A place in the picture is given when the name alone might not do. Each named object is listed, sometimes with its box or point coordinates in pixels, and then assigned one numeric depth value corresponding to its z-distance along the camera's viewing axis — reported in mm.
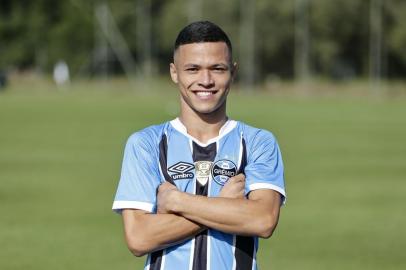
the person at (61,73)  87673
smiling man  6202
